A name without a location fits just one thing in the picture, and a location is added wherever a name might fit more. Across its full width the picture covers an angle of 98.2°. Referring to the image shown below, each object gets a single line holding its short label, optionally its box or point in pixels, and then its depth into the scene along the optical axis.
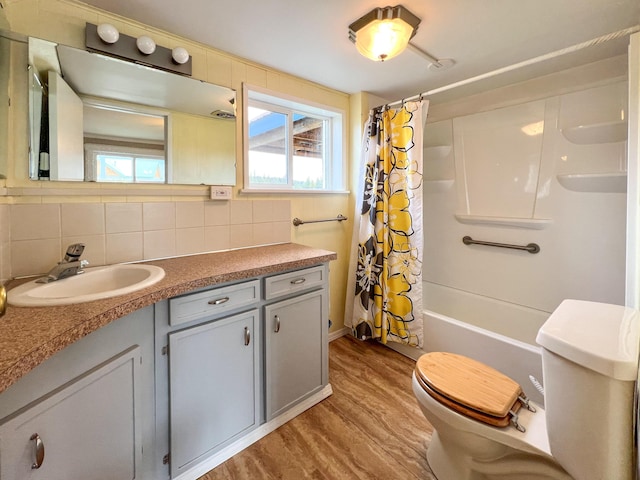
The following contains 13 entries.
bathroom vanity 0.73
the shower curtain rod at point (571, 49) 1.20
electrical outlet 1.72
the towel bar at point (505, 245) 2.13
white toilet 0.75
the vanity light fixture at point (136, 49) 1.30
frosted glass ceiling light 1.30
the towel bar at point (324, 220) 2.16
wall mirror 1.24
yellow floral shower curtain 2.04
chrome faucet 1.11
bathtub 1.63
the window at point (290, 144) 2.02
